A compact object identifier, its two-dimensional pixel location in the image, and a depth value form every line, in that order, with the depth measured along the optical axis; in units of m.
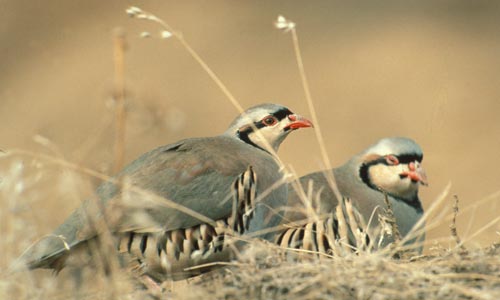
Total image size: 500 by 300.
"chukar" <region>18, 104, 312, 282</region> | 9.22
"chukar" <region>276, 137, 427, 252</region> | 10.53
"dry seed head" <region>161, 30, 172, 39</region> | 8.34
